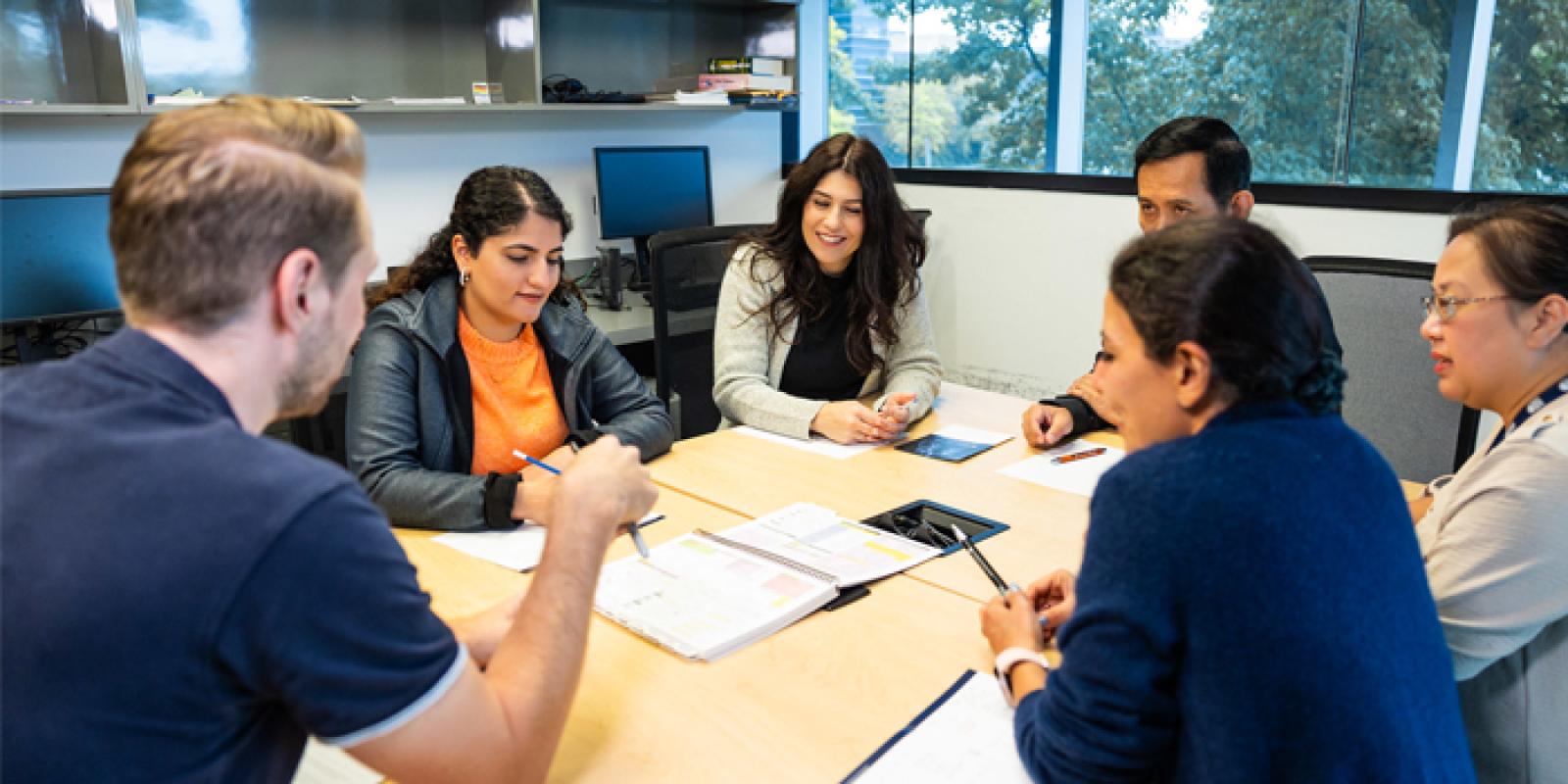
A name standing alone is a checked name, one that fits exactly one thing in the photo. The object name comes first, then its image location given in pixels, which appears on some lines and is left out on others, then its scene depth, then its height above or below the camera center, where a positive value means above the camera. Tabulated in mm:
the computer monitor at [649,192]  3809 -95
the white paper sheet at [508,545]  1573 -573
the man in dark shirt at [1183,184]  2176 -38
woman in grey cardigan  2459 -302
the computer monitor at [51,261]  2576 -231
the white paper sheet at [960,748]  1046 -587
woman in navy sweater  844 -327
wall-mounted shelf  2734 +361
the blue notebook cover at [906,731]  1055 -586
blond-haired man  733 -248
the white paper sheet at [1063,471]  1905 -558
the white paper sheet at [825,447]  2107 -559
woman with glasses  1152 -364
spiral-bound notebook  1340 -566
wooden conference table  1089 -584
